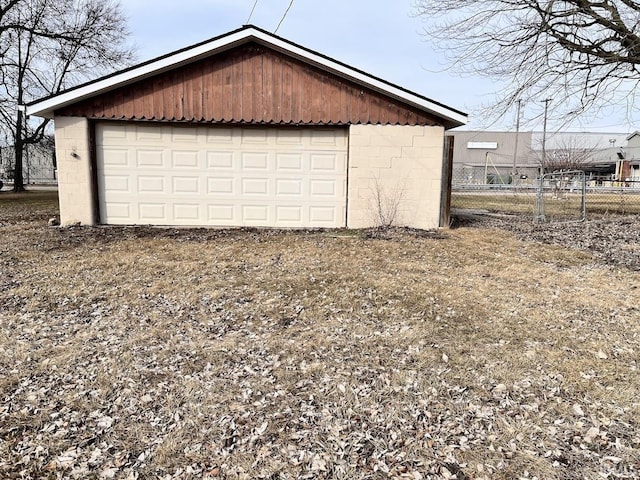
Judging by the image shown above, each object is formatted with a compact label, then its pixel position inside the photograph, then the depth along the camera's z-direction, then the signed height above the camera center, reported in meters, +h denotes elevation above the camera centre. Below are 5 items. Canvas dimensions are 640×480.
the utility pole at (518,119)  11.40 +1.69
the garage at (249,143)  9.00 +0.74
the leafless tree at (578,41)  10.08 +3.37
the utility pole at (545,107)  11.59 +2.02
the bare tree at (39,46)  19.98 +6.02
